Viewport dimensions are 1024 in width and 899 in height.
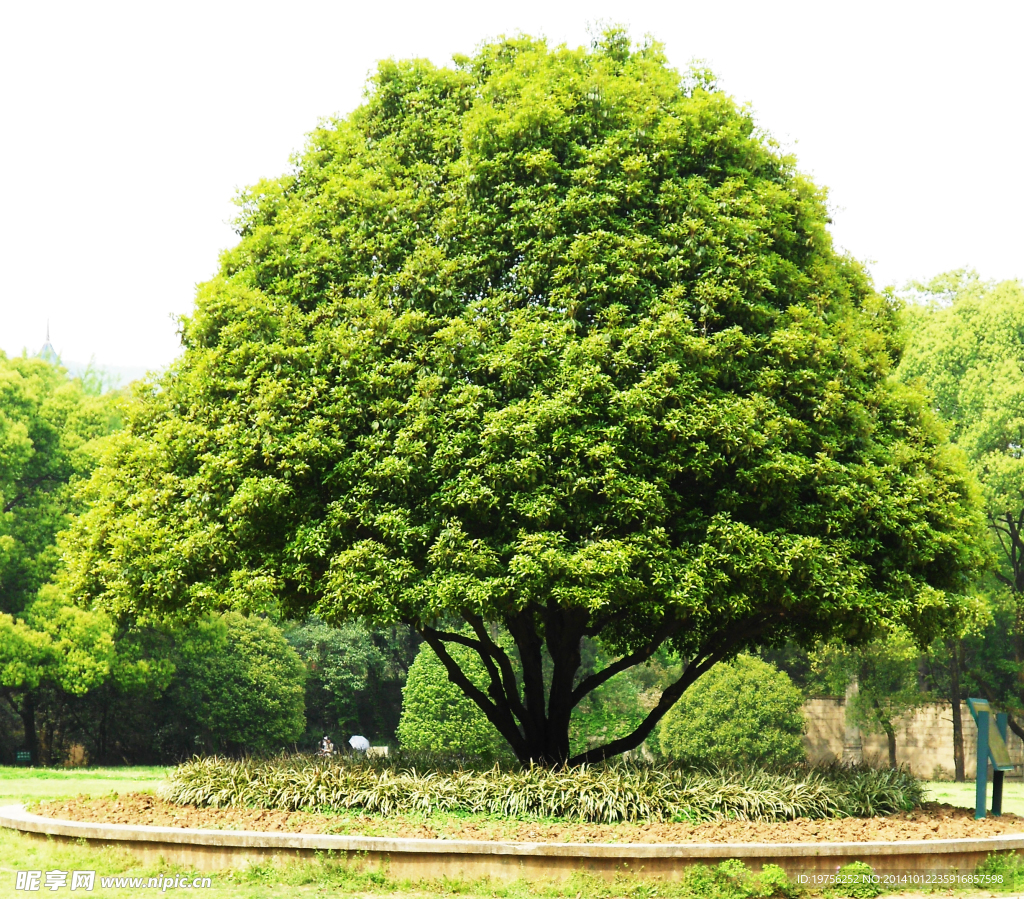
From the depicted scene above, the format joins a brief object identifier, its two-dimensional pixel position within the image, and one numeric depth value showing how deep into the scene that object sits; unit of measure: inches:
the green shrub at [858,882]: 391.2
